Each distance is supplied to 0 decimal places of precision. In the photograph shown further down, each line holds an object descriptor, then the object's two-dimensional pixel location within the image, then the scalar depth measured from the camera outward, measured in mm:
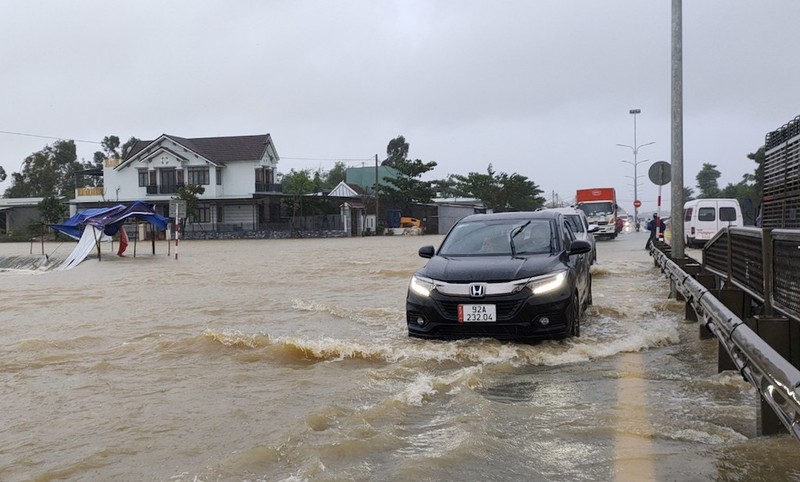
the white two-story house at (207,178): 53125
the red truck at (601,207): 34531
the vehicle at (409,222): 55888
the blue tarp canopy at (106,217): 25922
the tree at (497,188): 71312
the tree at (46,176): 77588
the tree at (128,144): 80438
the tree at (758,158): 52269
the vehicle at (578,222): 15285
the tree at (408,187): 56938
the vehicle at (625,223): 52306
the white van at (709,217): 25203
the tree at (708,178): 117625
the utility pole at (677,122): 12391
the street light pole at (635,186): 54569
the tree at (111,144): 82188
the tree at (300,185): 62294
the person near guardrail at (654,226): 22464
